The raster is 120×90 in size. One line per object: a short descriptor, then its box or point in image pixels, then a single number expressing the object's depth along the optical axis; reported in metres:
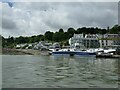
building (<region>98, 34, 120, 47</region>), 54.67
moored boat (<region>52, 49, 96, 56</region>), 37.50
